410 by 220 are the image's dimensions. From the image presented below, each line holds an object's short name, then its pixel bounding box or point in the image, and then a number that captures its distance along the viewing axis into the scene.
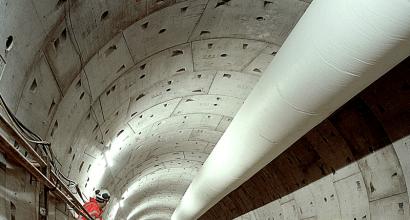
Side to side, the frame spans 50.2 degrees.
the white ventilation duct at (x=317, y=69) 2.80
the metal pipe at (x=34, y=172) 2.83
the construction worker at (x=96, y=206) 6.92
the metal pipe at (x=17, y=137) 2.85
